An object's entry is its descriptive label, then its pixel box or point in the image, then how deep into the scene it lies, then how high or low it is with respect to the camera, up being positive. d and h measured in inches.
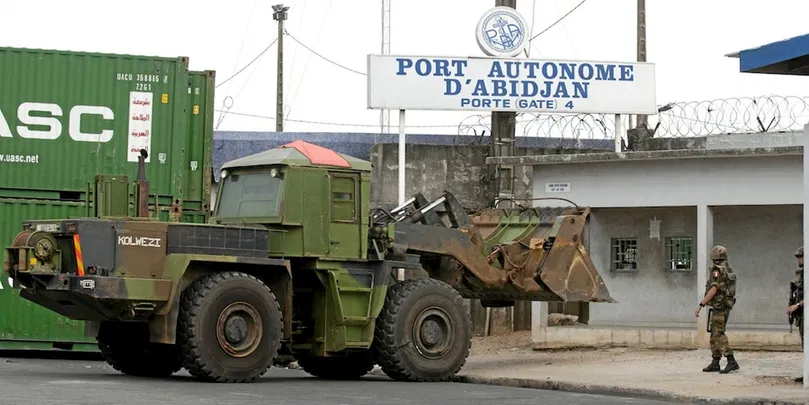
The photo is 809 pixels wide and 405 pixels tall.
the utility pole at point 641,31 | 1238.3 +207.2
